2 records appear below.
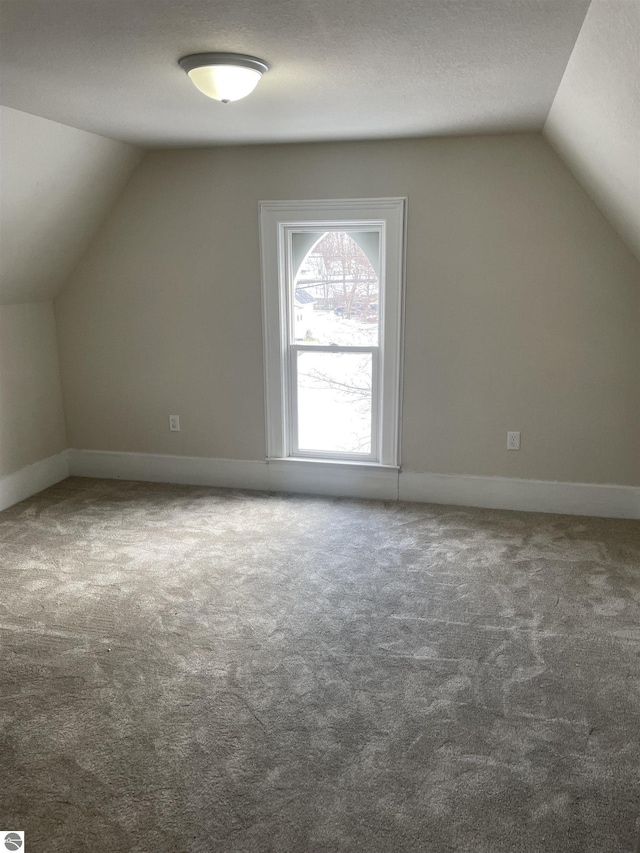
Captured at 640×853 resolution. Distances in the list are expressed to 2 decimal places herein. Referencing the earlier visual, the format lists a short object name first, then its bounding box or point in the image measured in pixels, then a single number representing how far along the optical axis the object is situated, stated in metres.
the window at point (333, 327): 4.02
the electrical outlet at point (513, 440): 4.03
